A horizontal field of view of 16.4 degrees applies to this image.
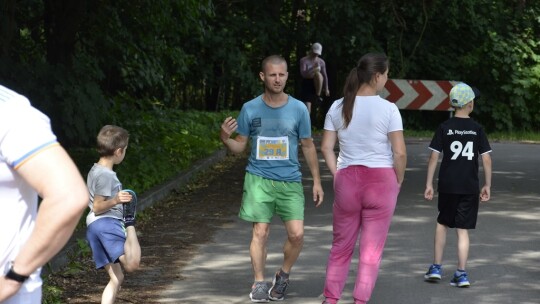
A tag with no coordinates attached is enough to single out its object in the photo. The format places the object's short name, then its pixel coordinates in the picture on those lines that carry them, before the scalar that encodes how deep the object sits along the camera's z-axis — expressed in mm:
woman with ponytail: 11494
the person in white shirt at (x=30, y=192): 4718
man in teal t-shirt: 12452
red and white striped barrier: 39723
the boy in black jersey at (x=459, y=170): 13507
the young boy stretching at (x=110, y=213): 10227
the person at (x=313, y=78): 34423
